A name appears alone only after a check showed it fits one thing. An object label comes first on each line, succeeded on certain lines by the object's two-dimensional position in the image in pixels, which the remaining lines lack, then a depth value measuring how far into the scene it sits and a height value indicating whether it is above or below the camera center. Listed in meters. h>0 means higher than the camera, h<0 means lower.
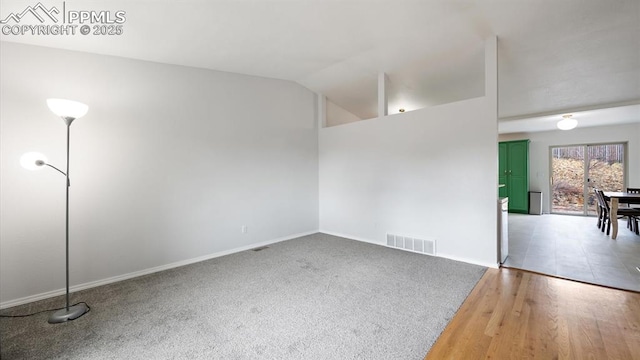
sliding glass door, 6.53 +0.13
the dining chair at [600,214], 5.06 -0.74
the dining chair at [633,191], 5.14 -0.25
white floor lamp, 2.17 +0.19
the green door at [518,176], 7.40 +0.09
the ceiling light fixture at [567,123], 5.31 +1.18
